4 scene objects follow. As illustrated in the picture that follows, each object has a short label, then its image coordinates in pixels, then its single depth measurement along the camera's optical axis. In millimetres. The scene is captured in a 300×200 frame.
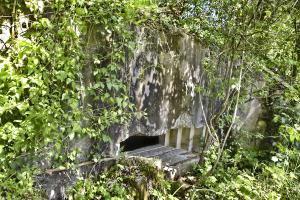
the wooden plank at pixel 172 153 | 4091
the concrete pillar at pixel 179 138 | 4521
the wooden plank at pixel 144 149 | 3900
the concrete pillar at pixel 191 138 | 4707
